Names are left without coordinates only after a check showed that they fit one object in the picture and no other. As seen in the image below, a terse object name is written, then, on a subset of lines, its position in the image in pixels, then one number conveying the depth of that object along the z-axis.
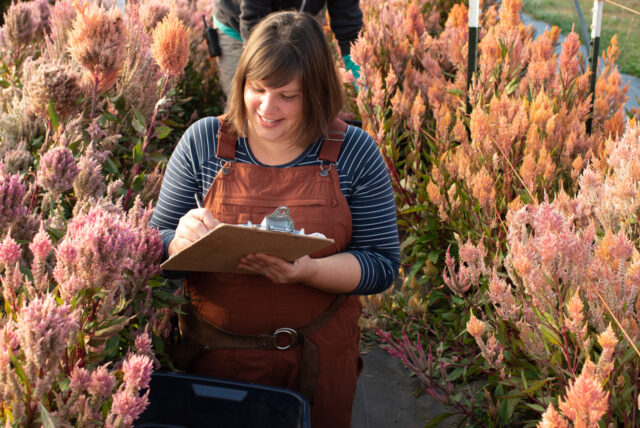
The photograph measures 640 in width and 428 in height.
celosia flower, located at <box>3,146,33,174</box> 2.28
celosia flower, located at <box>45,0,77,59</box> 3.14
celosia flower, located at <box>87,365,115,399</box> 1.22
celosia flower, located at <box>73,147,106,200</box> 1.88
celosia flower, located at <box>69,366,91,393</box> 1.23
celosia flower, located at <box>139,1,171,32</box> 4.12
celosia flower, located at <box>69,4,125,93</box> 2.35
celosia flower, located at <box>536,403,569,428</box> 1.14
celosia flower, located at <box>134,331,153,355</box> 1.42
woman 2.11
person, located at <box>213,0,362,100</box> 4.06
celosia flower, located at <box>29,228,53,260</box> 1.30
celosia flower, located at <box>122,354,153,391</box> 1.17
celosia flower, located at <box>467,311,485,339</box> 1.92
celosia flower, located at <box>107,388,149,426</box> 1.16
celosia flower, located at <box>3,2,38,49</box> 3.15
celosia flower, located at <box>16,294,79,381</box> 1.08
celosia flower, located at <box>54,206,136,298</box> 1.26
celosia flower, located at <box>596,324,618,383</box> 1.36
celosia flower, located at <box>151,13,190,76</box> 2.61
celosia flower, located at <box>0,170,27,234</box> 1.55
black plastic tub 1.79
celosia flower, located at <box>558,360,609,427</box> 1.10
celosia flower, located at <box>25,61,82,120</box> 2.24
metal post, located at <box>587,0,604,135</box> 3.45
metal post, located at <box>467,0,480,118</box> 3.49
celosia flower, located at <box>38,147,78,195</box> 1.76
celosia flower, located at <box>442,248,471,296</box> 2.39
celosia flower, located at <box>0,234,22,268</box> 1.30
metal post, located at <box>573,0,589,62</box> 4.25
